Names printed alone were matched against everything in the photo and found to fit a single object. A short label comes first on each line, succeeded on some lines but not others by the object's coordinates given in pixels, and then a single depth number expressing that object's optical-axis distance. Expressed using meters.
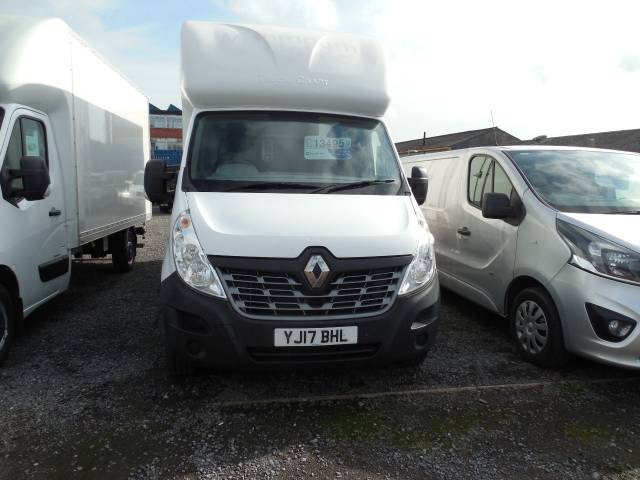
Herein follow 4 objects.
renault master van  2.99
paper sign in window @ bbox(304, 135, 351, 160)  3.98
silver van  3.36
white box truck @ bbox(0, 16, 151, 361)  4.00
